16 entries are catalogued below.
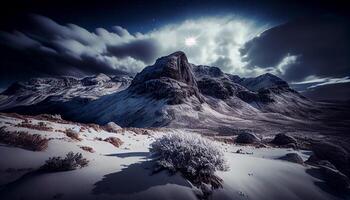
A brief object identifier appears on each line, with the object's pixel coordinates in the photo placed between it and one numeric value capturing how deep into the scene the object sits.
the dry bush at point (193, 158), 6.74
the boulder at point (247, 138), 26.77
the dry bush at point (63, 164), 6.25
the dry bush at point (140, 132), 18.14
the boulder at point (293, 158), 11.94
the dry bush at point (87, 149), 8.45
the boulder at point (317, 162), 10.83
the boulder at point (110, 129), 15.52
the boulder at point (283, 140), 25.92
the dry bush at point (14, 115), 12.46
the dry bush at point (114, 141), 11.25
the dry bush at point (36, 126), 9.58
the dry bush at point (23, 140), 7.46
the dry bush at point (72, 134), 9.75
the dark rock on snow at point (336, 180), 8.81
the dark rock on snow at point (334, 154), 11.60
